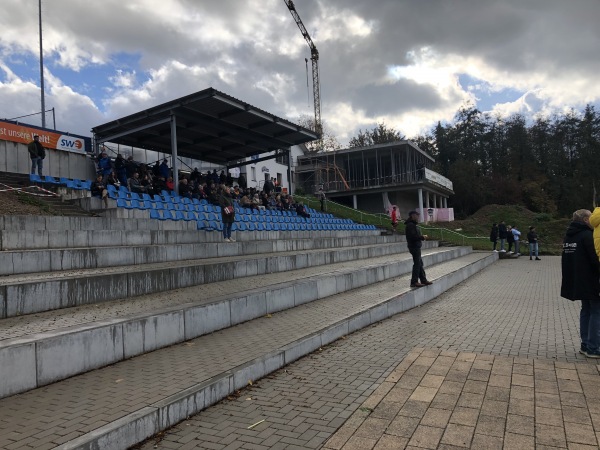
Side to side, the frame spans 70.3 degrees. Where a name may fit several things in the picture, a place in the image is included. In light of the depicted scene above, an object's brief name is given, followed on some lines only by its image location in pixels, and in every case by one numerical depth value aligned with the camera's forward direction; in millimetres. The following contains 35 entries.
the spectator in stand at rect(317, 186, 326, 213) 30422
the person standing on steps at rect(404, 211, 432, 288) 10016
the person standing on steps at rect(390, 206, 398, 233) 26900
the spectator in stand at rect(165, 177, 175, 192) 17750
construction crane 74919
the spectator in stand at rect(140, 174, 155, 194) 15939
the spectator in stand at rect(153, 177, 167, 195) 16906
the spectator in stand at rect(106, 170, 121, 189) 14705
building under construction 41750
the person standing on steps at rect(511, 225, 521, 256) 25953
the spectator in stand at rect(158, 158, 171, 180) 18469
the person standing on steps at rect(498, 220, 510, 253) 26031
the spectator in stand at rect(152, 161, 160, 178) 18641
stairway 3561
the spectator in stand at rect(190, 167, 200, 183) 20312
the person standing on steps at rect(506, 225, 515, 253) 25953
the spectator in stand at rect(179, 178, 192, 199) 17797
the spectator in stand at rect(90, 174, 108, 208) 12625
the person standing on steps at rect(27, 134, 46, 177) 14289
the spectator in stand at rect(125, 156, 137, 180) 17011
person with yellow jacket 5188
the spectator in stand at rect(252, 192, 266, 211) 20303
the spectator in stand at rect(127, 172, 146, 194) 15394
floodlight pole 25594
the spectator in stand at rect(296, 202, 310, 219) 23294
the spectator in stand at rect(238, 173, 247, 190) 23552
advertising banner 16500
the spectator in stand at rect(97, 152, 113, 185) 15323
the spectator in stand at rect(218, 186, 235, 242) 13172
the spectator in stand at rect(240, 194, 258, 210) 19625
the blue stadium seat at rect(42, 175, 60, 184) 13798
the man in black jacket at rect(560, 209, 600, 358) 5367
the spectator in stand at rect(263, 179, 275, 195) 23167
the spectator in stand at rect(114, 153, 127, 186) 15922
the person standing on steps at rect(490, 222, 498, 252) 26297
